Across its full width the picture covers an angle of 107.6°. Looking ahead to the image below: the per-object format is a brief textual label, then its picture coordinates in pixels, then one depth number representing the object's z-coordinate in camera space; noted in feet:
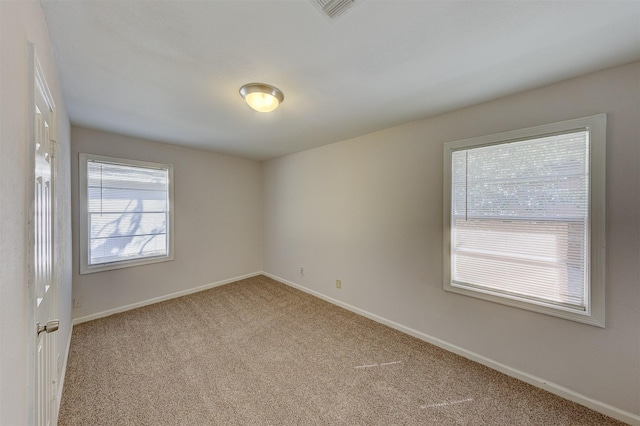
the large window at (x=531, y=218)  5.52
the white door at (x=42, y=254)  3.20
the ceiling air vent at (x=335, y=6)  3.70
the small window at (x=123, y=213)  9.59
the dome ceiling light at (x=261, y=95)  6.01
